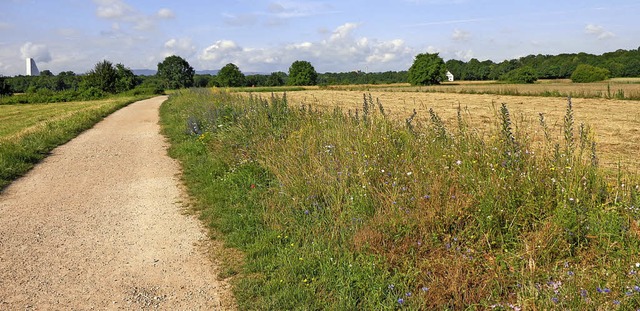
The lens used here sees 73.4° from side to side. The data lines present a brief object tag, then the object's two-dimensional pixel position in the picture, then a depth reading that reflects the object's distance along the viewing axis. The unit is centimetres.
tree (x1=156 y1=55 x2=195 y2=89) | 10425
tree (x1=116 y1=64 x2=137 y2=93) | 6825
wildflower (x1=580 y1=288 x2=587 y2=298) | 284
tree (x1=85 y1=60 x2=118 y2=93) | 6444
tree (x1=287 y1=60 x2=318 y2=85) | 12338
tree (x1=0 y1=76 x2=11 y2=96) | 7088
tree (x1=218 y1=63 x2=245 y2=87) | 11862
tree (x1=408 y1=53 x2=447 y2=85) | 9106
